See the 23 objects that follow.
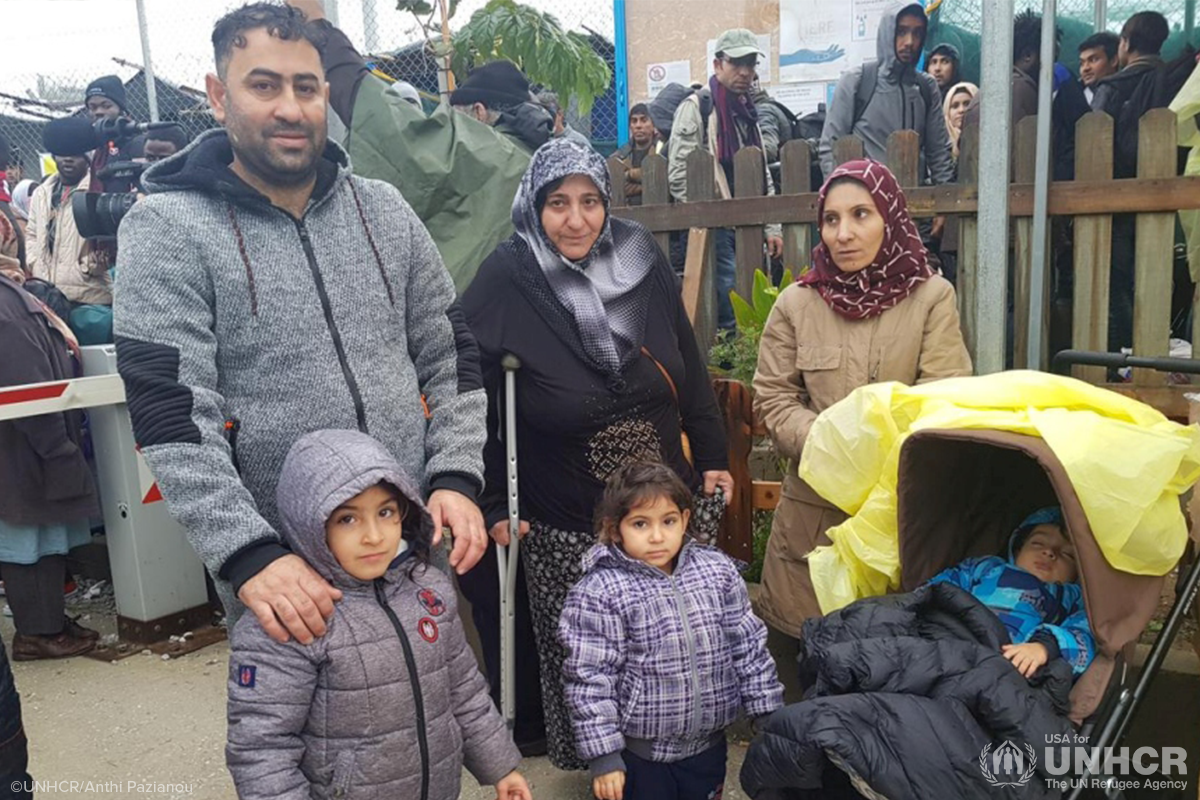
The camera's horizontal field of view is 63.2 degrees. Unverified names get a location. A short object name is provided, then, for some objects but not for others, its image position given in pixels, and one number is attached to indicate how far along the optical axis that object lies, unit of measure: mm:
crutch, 2879
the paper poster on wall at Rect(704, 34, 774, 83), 8672
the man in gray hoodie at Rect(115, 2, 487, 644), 1916
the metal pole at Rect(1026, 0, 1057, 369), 3721
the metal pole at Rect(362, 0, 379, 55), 4332
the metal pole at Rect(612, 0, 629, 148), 8953
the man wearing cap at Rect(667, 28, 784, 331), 6105
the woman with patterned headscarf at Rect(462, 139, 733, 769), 2861
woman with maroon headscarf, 2938
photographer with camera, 5395
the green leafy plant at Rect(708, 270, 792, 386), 4461
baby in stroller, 2182
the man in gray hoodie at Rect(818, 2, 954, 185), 5734
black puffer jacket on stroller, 1857
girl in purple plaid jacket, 2496
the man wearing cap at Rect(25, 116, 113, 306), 5473
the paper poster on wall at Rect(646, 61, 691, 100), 8969
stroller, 2055
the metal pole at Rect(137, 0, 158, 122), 6215
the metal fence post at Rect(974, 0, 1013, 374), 3381
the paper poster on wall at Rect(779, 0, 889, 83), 8016
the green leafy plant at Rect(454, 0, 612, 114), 5352
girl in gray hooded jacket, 1982
